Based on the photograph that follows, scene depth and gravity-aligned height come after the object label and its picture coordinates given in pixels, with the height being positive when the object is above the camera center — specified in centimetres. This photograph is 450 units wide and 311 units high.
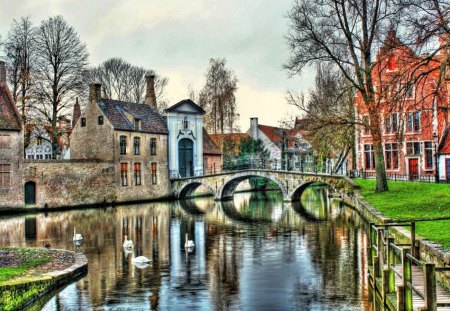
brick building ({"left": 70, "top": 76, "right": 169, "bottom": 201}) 3594 +209
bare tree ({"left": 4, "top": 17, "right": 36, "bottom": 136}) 3412 +753
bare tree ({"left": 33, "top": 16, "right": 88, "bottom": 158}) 3516 +710
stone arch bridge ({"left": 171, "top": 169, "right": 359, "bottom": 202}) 3155 -75
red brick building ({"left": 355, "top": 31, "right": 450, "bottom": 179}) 3134 +96
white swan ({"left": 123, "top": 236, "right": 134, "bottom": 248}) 1652 -215
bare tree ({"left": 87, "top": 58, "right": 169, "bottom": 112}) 5053 +891
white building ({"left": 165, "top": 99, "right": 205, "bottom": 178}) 4053 +256
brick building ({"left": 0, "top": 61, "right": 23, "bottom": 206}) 3034 +132
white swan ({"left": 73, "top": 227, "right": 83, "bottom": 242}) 1802 -210
